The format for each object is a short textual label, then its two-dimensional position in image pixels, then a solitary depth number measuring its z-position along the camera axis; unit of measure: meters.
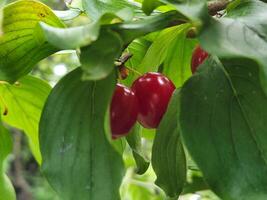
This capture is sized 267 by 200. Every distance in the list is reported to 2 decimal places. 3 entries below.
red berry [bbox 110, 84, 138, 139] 0.26
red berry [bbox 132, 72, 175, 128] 0.27
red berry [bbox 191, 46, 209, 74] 0.28
